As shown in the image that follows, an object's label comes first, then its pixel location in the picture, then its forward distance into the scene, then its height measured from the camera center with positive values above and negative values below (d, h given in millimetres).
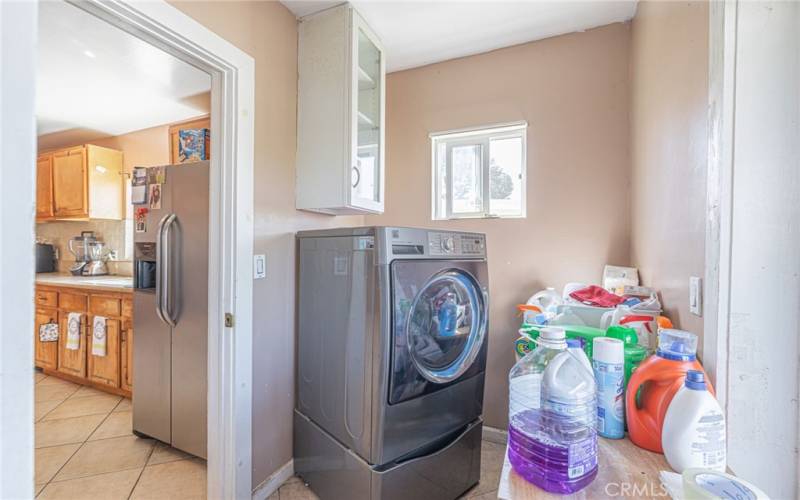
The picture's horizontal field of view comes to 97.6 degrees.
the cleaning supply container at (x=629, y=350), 992 -291
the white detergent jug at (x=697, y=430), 690 -359
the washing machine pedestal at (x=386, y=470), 1397 -988
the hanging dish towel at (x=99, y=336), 2787 -752
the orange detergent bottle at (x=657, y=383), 823 -324
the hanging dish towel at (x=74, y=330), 2957 -752
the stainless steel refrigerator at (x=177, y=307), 1958 -370
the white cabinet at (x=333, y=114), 1777 +687
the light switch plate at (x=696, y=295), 982 -132
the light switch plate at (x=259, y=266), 1652 -107
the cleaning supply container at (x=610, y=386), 879 -350
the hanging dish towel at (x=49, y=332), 3125 -814
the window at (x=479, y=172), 2307 +511
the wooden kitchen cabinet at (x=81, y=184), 3416 +580
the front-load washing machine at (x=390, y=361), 1370 -506
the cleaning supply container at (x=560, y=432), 692 -398
